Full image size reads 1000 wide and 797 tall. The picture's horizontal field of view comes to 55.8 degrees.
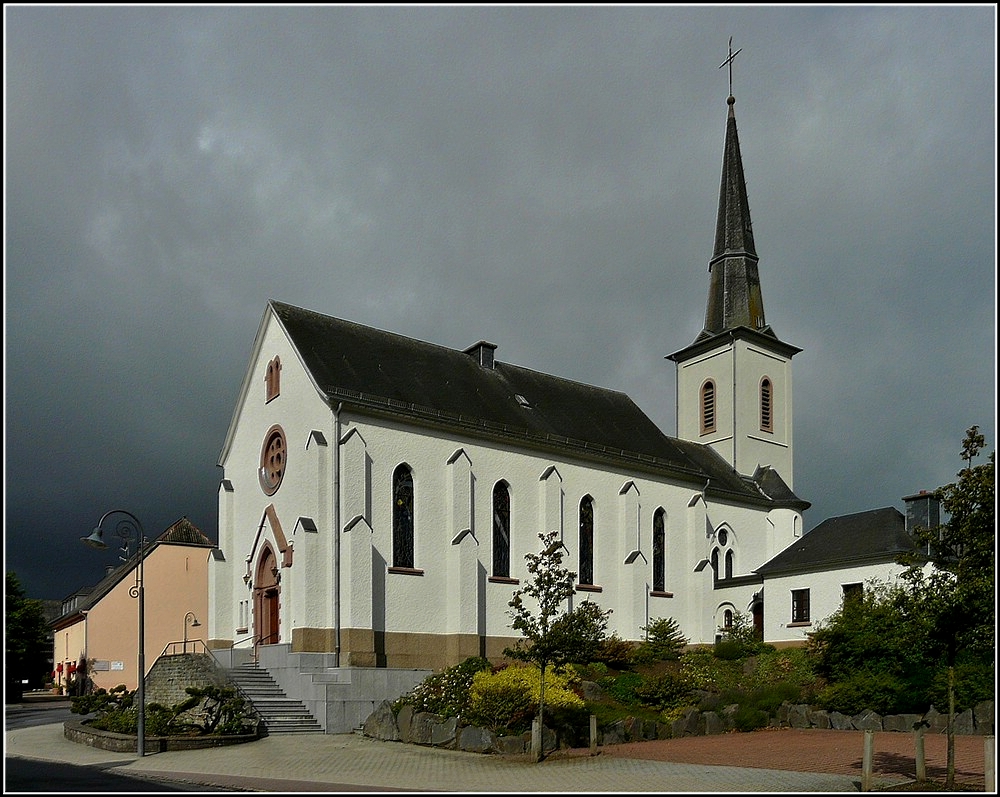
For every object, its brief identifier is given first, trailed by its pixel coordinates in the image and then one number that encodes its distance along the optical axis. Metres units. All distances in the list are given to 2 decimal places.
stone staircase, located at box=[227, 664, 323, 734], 25.05
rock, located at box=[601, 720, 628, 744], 22.47
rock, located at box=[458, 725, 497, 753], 21.20
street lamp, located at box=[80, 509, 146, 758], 20.75
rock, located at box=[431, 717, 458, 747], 22.05
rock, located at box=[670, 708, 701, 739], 24.00
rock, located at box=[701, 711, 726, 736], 24.61
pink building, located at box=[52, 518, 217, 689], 49.53
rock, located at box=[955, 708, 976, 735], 22.10
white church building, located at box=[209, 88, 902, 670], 28.33
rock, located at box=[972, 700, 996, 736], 21.88
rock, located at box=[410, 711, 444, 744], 22.64
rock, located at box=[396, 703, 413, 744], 23.36
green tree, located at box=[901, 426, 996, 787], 14.69
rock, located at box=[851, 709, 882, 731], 24.09
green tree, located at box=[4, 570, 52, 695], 62.87
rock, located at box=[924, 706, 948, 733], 22.88
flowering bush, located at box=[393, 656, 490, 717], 23.50
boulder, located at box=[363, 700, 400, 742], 23.91
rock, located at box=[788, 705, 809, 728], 25.48
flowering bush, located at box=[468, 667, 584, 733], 21.73
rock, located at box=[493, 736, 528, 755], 20.67
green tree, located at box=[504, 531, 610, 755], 20.31
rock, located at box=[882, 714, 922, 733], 23.56
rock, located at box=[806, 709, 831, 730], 25.08
